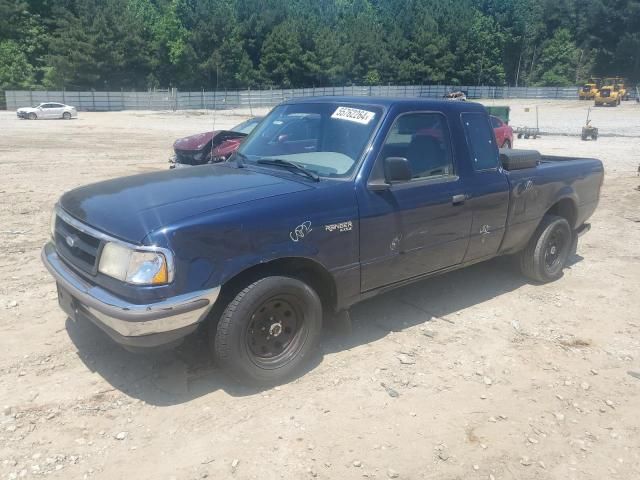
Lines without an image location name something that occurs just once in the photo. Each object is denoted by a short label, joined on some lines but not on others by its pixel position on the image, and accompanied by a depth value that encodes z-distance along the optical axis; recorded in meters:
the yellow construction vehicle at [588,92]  63.03
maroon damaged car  11.76
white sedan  38.62
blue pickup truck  3.21
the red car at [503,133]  16.33
